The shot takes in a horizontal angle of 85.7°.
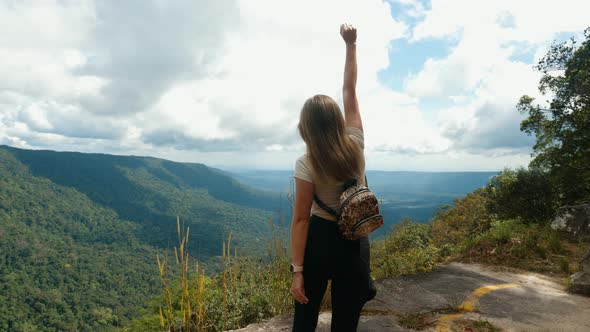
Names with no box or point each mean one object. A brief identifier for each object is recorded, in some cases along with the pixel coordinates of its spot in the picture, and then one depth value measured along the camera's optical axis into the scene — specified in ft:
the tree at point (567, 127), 29.25
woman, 4.64
